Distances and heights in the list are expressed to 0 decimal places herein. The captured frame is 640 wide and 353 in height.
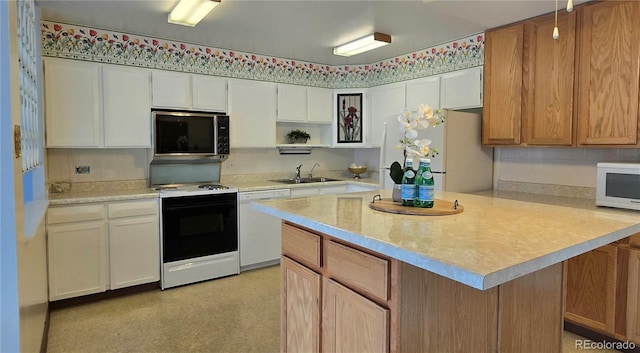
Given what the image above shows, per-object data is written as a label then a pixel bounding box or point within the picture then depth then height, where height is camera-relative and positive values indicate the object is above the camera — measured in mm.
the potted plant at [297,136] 4863 +296
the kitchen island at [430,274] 1252 -478
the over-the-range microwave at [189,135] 3676 +246
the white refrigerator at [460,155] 3422 +40
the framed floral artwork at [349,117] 4945 +549
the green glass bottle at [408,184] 1952 -131
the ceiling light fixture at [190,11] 2709 +1126
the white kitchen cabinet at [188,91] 3734 +695
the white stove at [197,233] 3553 -729
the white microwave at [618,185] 2484 -174
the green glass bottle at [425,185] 1888 -130
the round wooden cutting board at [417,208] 1860 -254
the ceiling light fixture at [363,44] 3570 +1146
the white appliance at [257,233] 4012 -806
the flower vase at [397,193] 2143 -194
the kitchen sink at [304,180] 4590 -270
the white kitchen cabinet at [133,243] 3334 -758
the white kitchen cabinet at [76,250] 3066 -764
